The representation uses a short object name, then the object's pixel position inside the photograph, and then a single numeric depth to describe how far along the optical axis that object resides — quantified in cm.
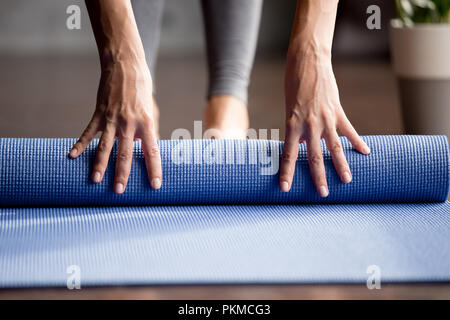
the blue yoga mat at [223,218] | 128
